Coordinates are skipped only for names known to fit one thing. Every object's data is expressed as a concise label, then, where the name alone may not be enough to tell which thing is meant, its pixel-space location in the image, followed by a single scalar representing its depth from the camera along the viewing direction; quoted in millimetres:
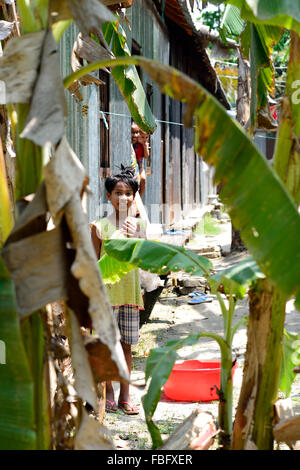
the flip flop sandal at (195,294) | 7557
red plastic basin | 3742
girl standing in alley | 3824
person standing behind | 5914
